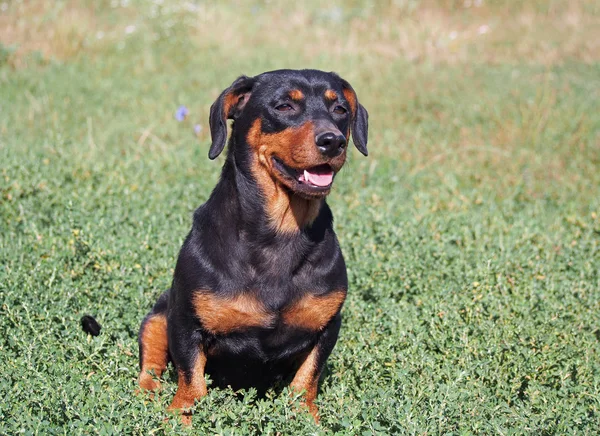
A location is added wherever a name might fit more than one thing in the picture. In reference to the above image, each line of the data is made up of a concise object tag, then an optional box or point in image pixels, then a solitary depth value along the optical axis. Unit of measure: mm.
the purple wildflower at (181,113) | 8016
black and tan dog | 3842
